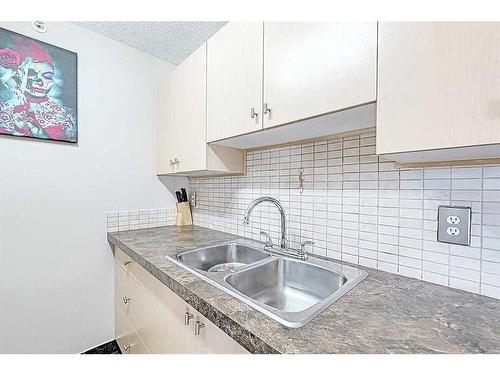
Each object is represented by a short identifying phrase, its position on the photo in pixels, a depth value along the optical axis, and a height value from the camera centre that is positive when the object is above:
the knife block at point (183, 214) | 1.99 -0.27
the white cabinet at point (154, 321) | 0.77 -0.59
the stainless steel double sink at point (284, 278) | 0.91 -0.40
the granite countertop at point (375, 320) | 0.52 -0.35
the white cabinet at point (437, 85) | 0.52 +0.24
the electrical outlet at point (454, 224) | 0.78 -0.13
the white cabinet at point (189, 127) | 1.38 +0.35
